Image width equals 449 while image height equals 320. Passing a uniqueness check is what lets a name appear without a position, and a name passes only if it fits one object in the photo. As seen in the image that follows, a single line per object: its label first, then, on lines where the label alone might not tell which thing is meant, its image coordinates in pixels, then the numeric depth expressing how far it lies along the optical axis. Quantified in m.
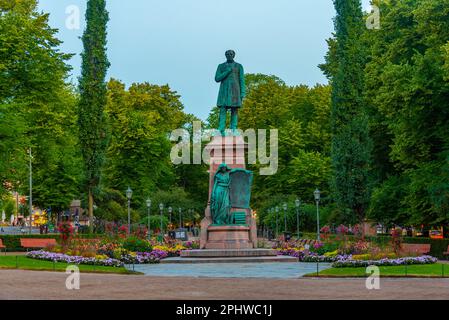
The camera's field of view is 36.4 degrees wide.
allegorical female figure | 29.81
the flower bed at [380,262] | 22.77
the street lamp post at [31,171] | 46.79
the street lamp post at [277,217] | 54.69
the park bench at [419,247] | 30.23
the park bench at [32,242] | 39.03
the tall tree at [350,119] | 43.97
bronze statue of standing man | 32.06
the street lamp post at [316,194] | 37.50
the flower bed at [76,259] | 24.23
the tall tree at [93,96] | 49.97
